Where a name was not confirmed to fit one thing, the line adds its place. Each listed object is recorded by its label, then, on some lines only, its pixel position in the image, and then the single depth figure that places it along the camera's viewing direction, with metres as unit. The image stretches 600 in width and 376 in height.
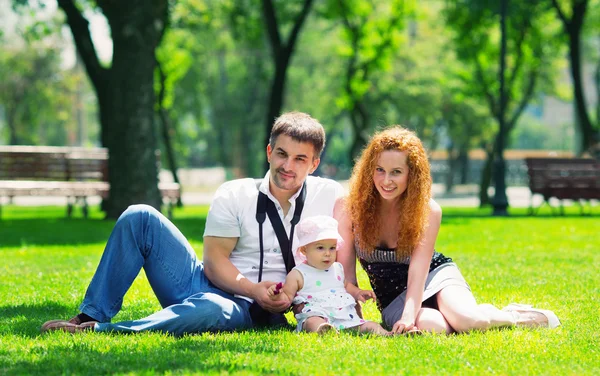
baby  5.23
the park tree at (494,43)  27.30
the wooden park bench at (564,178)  19.09
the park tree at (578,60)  24.50
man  5.27
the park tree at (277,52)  21.77
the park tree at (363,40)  28.81
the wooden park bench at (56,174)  17.18
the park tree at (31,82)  44.12
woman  5.43
